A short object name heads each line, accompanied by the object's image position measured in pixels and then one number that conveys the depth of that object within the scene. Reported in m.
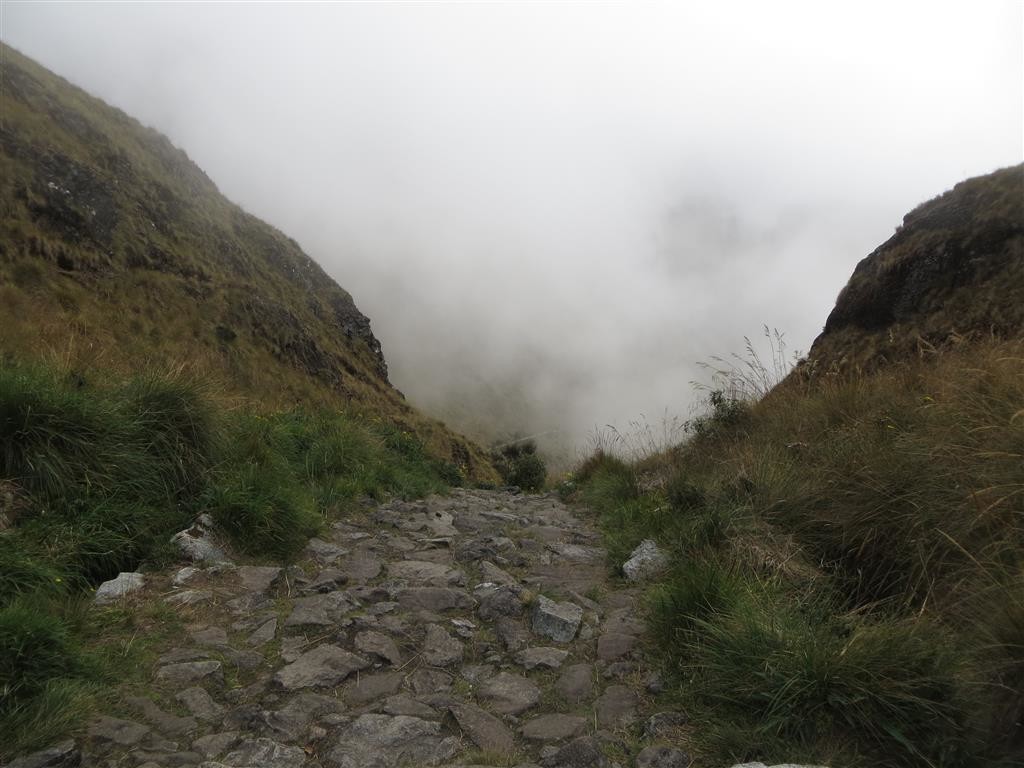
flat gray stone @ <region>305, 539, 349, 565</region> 4.86
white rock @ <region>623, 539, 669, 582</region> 4.50
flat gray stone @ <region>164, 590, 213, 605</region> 3.65
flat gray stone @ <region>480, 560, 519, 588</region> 4.52
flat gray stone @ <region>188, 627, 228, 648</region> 3.30
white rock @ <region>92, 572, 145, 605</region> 3.48
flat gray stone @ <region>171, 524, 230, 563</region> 4.20
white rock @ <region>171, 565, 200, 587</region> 3.88
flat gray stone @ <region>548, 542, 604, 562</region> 5.36
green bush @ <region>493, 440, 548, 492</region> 21.83
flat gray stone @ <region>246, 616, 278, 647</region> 3.38
